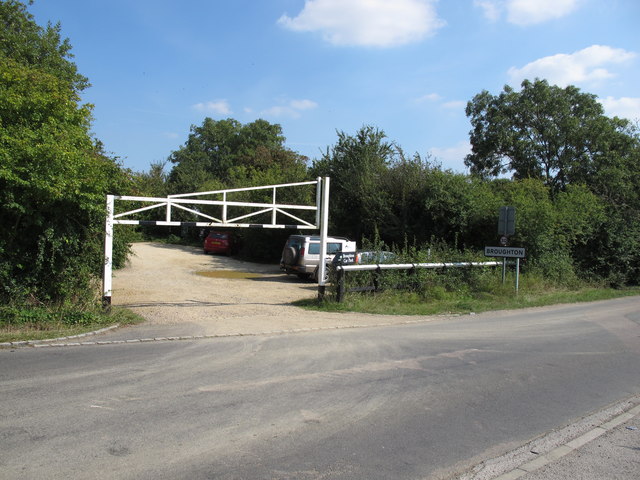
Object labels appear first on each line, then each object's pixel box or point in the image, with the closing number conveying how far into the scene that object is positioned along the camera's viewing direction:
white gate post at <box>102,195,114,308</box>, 10.35
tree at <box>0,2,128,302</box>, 9.00
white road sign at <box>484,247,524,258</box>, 16.19
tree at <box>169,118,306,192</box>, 56.16
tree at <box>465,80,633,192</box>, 35.16
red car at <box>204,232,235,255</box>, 32.44
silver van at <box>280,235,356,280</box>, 20.44
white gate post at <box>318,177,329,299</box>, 13.04
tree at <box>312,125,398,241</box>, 23.64
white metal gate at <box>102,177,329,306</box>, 10.41
